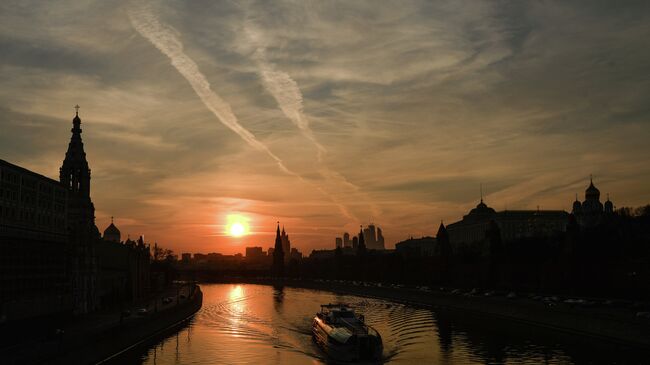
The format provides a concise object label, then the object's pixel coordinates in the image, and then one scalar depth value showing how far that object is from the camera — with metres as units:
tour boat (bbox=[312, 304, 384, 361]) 65.75
